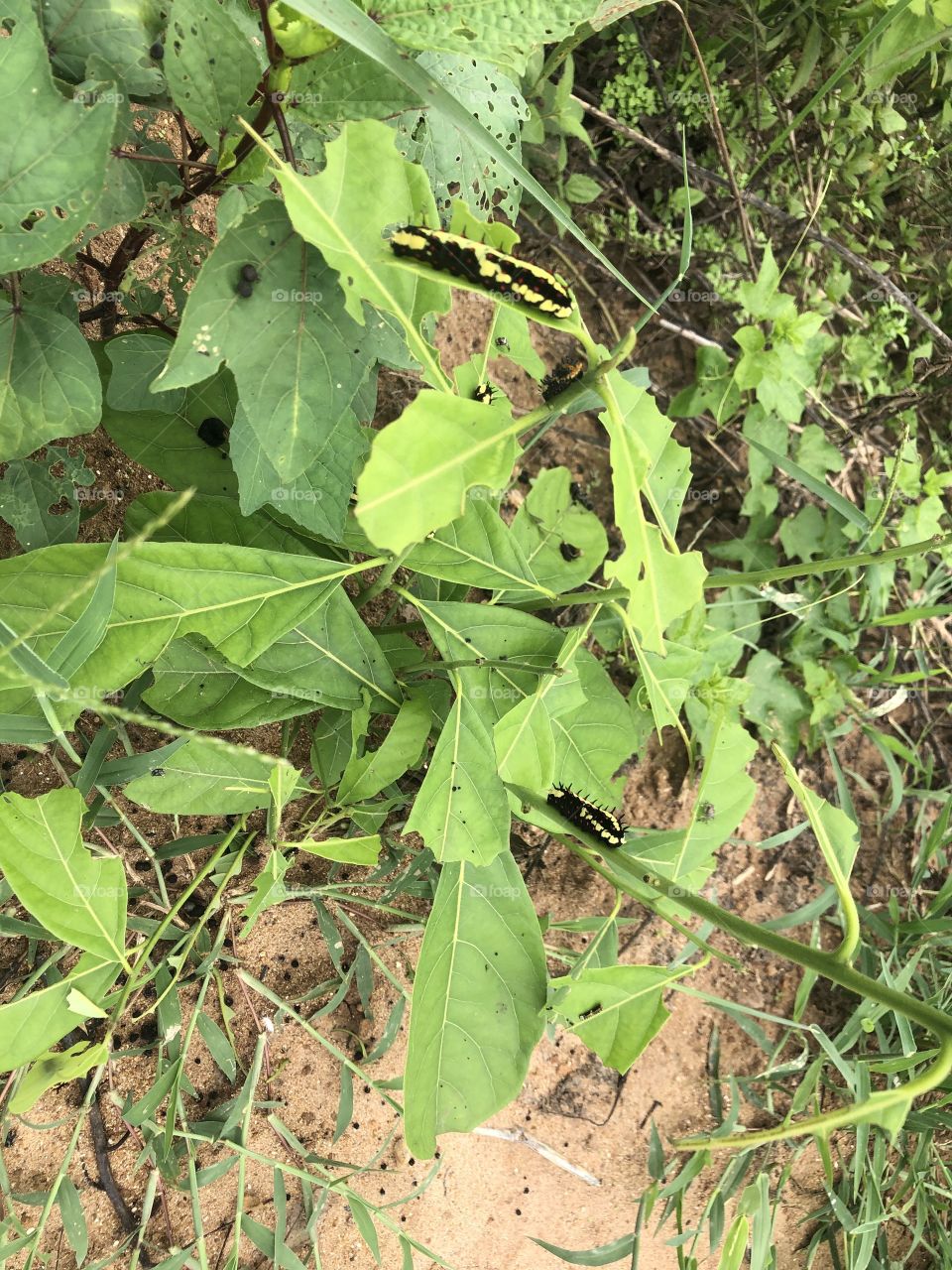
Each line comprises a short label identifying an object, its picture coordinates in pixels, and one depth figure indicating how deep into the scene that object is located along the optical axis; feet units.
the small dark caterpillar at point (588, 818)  1.13
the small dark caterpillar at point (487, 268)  0.84
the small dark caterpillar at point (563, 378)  1.02
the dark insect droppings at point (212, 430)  1.25
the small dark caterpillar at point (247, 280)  0.97
